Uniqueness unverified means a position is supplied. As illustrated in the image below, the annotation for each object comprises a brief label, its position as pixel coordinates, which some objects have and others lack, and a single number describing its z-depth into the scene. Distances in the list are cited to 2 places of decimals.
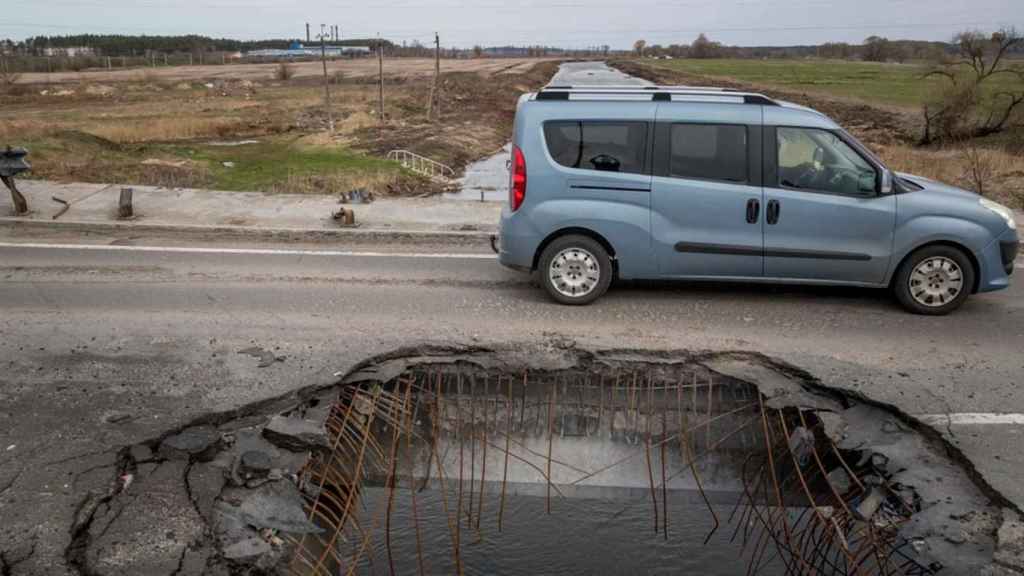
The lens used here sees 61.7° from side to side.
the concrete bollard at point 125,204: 12.57
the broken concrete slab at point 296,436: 5.55
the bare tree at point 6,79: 57.56
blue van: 8.08
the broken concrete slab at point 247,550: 4.43
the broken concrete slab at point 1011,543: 4.39
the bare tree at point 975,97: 33.25
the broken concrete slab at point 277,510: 4.76
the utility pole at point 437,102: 41.91
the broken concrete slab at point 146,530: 4.32
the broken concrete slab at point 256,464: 5.20
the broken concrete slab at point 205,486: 4.82
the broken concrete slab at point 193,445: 5.38
